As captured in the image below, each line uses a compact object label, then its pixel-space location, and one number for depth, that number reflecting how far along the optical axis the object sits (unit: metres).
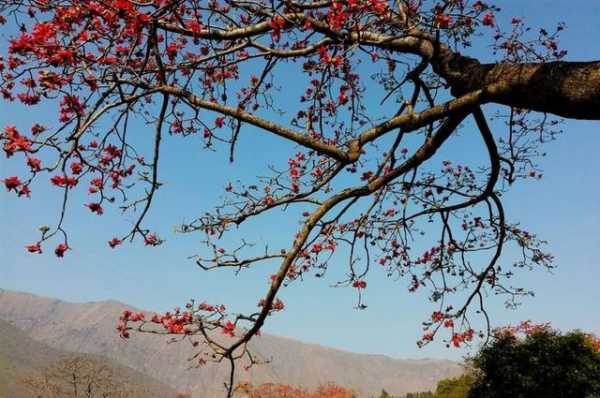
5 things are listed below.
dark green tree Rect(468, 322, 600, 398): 13.28
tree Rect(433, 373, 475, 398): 21.81
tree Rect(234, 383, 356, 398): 57.59
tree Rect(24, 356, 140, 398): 41.84
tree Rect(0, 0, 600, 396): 4.14
